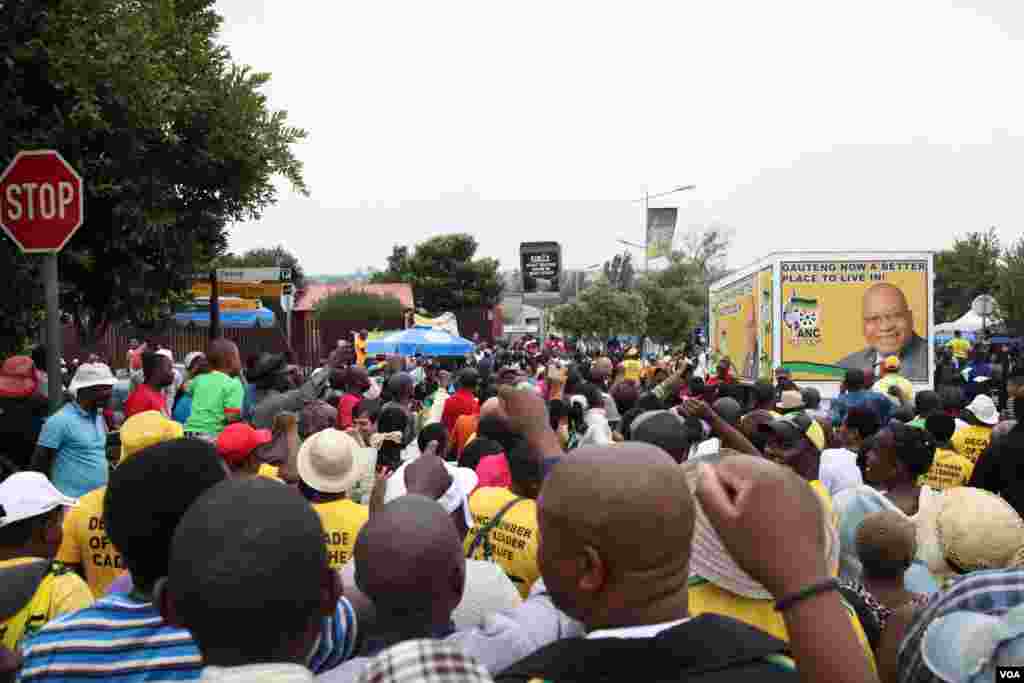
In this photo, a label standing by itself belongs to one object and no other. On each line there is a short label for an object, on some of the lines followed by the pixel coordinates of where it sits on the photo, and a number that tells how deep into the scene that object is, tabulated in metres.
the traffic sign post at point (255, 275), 14.72
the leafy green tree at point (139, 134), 7.32
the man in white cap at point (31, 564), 3.17
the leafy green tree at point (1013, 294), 37.03
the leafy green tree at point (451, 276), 65.12
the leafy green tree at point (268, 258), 76.54
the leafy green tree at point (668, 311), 46.88
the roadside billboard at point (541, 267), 43.22
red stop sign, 5.58
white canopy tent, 41.80
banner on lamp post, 40.34
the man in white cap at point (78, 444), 6.09
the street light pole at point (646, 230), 40.46
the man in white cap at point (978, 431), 7.55
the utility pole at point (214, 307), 12.45
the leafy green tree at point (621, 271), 63.90
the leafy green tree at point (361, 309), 43.12
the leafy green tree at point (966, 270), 60.91
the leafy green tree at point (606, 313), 41.34
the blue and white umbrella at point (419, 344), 23.81
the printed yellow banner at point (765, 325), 16.58
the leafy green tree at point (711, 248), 87.25
